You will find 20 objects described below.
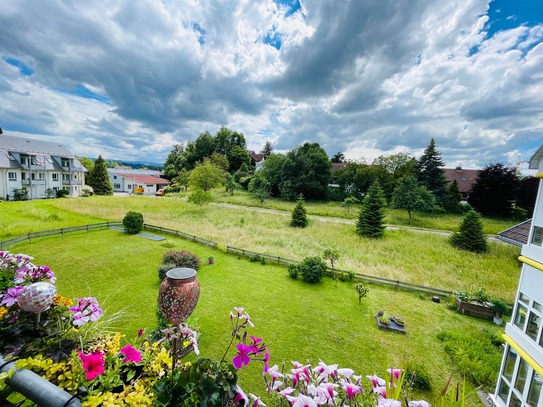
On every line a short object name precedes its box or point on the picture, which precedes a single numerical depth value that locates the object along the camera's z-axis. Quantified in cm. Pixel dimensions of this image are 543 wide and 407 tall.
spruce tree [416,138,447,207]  3062
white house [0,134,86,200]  2683
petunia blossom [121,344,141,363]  167
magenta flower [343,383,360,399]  156
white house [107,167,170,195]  4969
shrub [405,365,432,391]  530
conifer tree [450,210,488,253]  1662
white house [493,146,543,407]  412
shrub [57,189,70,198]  3088
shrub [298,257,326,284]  1065
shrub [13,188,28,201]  2664
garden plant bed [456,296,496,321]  877
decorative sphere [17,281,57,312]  195
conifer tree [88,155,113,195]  3784
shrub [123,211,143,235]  1585
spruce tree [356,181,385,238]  1975
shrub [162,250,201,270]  1021
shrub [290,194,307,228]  2197
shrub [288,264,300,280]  1107
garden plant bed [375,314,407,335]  739
